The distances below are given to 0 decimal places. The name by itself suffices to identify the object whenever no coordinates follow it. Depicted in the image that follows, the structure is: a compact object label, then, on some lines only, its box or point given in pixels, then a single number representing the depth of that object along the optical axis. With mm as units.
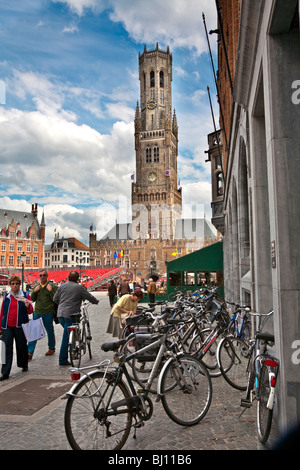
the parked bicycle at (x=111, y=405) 3557
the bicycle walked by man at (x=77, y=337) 7145
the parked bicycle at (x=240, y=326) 6773
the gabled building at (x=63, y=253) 108188
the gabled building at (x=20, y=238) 92750
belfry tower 90125
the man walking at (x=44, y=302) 8336
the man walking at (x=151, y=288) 19023
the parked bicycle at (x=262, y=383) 3676
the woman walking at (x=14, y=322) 6664
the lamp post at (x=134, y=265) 83875
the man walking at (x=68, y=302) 7493
